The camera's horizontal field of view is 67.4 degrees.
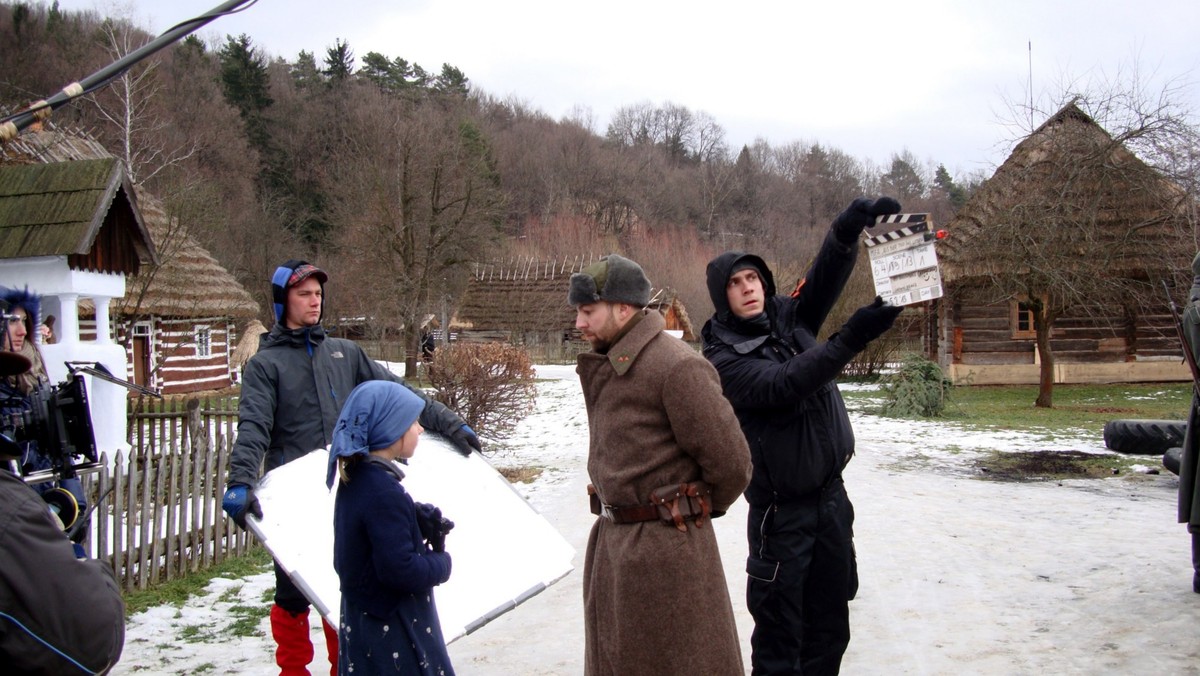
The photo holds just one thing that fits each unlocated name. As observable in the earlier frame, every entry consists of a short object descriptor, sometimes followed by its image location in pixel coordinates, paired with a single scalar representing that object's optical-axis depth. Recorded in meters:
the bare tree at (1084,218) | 17.36
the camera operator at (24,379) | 5.02
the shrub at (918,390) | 16.59
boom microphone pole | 4.55
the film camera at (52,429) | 4.96
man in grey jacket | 4.25
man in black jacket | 3.82
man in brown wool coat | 3.07
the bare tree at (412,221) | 33.00
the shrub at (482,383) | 12.15
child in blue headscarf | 3.02
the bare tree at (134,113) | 24.81
